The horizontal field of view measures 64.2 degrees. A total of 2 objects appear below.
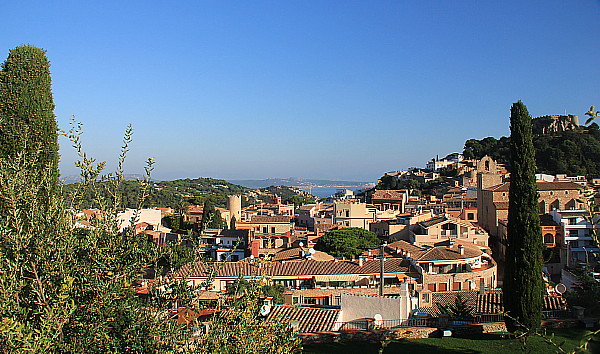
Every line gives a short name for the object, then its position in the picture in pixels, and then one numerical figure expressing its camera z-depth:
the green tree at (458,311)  14.90
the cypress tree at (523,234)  13.25
